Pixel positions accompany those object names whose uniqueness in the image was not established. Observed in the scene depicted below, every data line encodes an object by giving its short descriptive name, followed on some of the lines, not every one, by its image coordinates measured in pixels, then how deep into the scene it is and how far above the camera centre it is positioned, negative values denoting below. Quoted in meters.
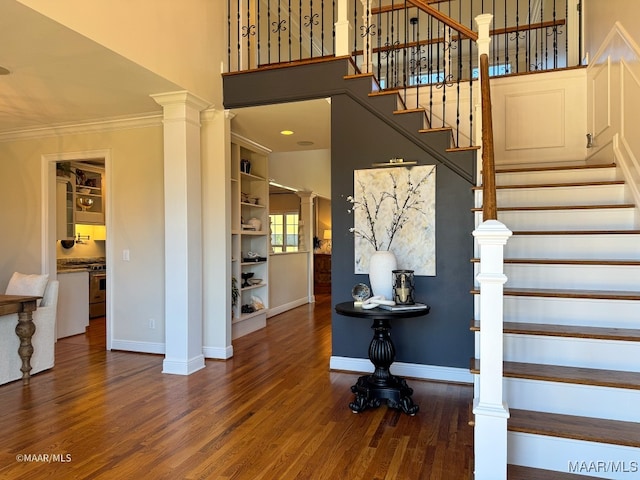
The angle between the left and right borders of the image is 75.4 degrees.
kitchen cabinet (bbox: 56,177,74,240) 6.40 +0.48
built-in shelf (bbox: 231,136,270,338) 5.27 +0.08
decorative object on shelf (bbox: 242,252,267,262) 5.86 -0.28
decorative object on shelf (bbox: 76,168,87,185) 7.01 +1.07
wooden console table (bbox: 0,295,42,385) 3.54 -0.78
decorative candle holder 3.07 -0.38
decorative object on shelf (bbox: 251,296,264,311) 5.84 -0.92
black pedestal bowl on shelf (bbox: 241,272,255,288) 5.73 -0.55
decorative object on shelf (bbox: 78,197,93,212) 7.09 +0.63
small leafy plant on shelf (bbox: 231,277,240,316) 5.22 -0.68
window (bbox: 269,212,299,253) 10.33 +0.26
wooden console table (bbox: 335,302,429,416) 2.91 -1.06
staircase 1.96 -0.53
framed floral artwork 3.63 +0.20
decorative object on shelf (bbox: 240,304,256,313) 5.61 -0.96
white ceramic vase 3.24 -0.29
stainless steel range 6.49 -0.83
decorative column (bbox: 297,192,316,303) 8.21 +0.22
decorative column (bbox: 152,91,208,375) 3.87 +0.05
